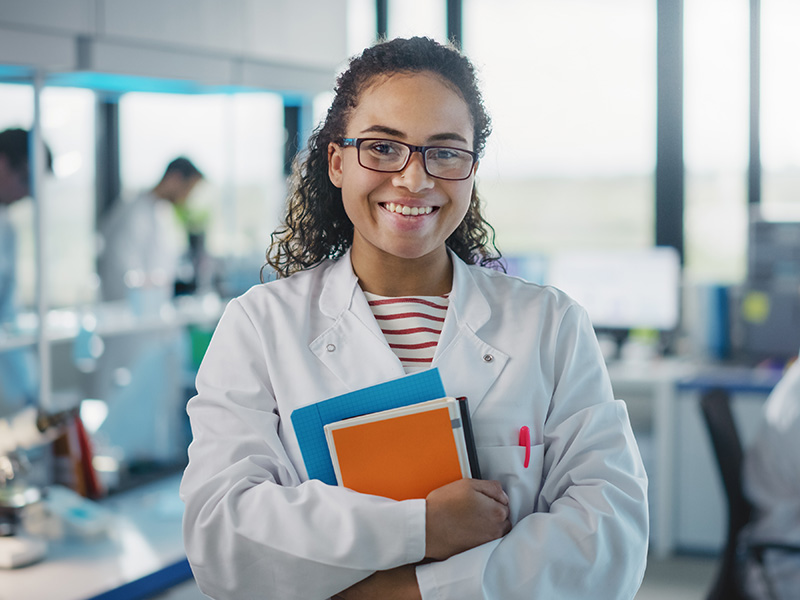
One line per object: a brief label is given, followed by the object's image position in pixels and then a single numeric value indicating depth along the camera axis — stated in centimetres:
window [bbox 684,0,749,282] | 427
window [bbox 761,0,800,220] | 409
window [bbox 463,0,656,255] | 472
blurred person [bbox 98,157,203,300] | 389
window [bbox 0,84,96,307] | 232
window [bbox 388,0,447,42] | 482
